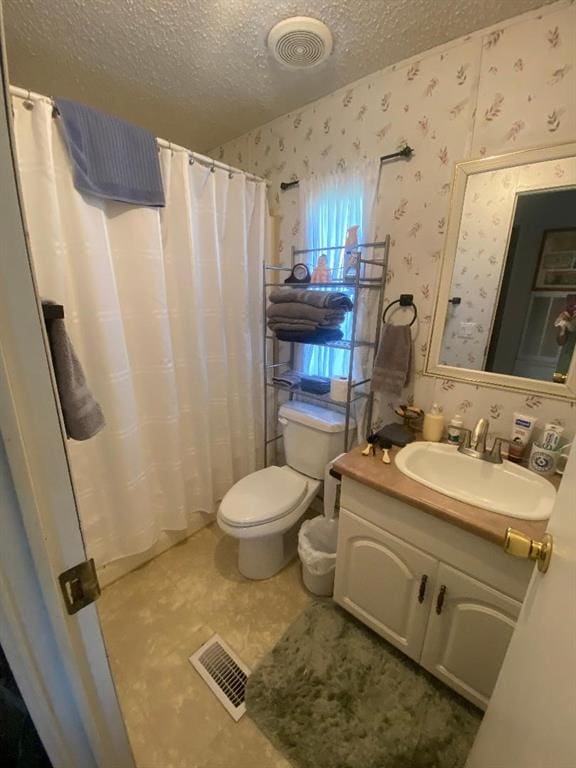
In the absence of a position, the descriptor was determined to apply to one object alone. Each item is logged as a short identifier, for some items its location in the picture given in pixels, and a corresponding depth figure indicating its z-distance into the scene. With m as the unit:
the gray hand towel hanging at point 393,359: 1.46
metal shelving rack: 1.51
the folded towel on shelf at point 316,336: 1.57
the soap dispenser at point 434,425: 1.38
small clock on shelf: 1.70
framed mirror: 1.12
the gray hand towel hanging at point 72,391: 0.72
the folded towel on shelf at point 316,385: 1.74
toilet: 1.46
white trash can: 1.47
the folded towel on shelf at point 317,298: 1.50
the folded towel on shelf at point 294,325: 1.53
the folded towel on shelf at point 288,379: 1.86
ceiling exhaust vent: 1.11
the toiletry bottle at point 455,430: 1.35
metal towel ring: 1.46
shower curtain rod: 1.05
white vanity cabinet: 0.96
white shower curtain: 1.18
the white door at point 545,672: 0.42
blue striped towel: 1.13
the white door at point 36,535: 0.37
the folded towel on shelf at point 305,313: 1.50
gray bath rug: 1.03
